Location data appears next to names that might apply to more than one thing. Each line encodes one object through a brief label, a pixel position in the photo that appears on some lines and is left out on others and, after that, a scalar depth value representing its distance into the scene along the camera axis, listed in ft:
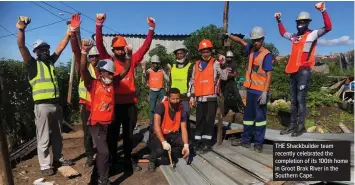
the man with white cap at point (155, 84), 27.37
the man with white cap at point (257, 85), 16.76
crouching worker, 16.16
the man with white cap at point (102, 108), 13.94
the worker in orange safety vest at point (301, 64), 17.35
